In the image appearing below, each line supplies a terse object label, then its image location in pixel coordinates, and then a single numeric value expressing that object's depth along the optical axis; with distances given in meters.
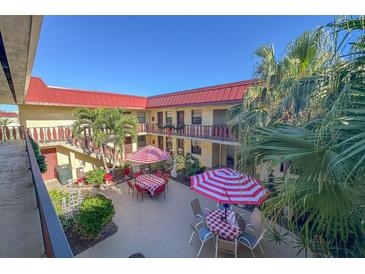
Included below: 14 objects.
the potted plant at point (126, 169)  11.03
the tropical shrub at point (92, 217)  5.18
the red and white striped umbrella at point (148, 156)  9.02
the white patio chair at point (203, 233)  4.79
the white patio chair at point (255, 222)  5.08
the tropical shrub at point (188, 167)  10.98
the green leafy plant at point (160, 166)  12.72
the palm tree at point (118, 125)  9.73
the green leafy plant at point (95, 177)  9.97
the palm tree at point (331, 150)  1.80
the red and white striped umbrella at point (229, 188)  4.59
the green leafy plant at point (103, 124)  9.54
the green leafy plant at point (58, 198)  5.81
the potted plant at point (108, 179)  10.16
